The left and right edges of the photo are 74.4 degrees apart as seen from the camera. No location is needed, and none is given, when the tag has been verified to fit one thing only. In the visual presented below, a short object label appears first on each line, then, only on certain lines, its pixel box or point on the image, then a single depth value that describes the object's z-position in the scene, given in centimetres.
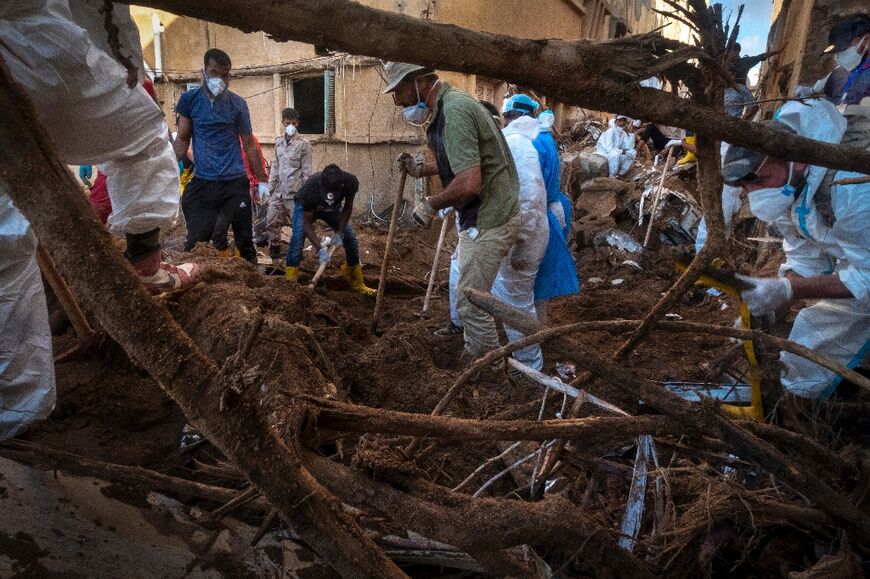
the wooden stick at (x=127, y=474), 190
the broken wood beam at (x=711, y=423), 155
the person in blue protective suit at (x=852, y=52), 387
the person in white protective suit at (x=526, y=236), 404
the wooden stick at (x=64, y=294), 263
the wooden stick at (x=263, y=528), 167
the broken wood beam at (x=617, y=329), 161
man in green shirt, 344
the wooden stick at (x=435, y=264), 526
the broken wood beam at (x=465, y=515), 137
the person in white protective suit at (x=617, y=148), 1146
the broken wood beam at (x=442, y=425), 143
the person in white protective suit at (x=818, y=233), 251
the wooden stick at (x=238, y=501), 177
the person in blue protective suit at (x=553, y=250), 431
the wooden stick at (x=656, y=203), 791
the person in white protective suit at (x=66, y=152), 173
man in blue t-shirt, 535
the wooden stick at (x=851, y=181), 204
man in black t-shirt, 613
